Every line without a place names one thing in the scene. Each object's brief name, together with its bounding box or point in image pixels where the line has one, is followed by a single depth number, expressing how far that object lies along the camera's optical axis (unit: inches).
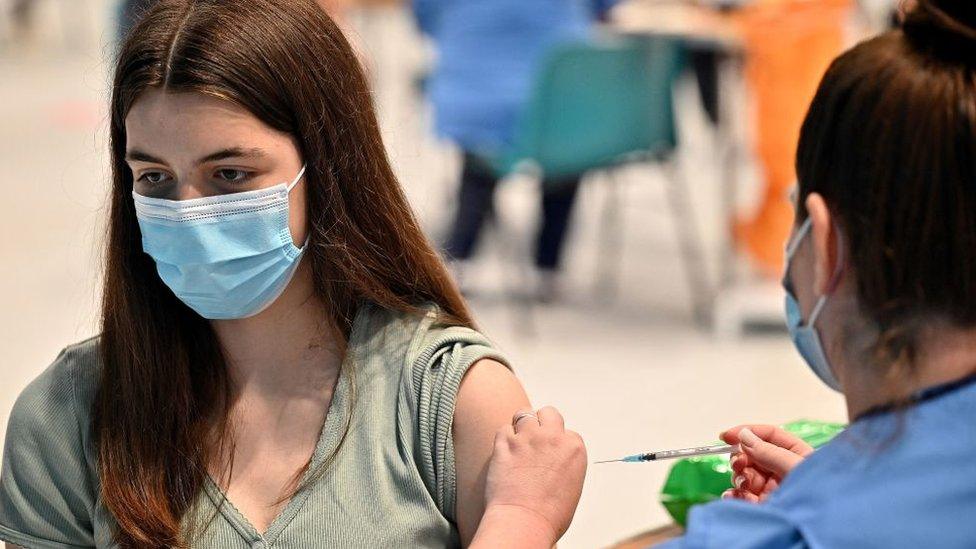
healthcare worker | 93.0
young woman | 105.3
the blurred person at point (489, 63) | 218.7
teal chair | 203.8
